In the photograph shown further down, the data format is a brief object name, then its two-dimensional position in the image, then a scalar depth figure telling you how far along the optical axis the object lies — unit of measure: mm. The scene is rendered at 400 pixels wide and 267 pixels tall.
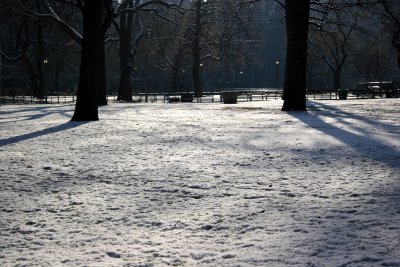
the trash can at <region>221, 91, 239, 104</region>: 31828
